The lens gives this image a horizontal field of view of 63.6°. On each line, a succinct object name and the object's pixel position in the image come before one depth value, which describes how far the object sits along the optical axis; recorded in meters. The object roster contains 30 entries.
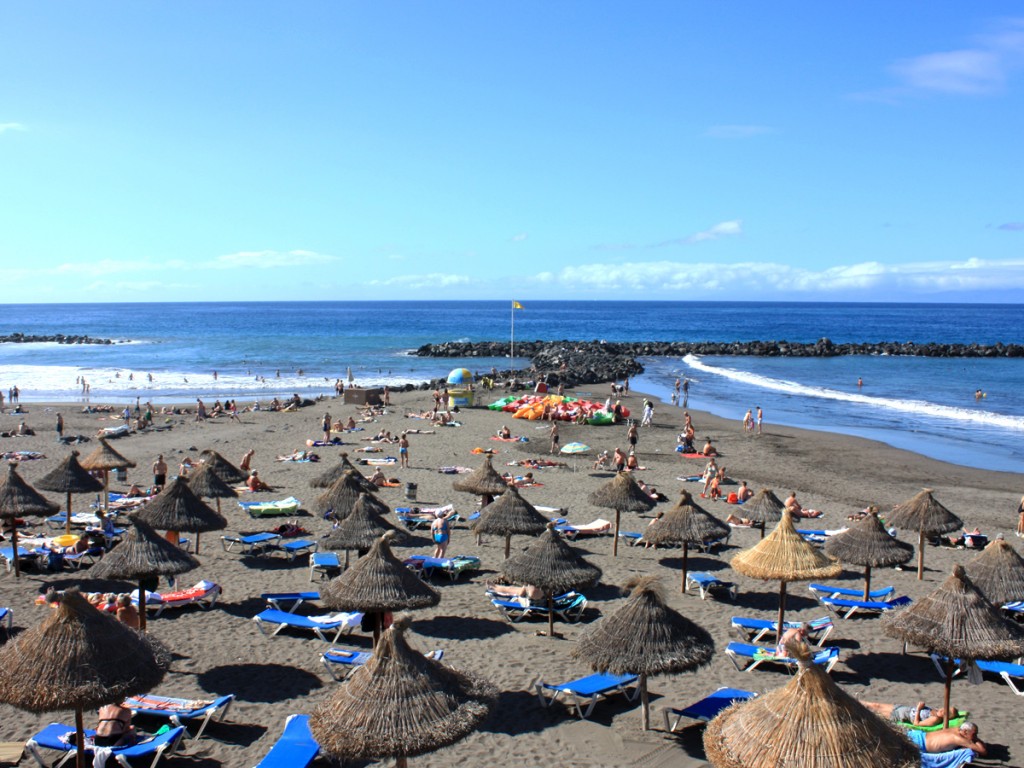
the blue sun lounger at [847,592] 13.91
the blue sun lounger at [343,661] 11.08
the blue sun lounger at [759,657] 11.12
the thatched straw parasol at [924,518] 15.18
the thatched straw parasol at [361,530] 14.46
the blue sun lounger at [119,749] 8.45
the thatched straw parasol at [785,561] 11.83
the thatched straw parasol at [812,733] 6.35
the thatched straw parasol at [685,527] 14.16
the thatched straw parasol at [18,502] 14.59
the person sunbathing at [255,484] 22.20
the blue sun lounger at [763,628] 12.36
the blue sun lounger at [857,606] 13.39
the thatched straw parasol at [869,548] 13.30
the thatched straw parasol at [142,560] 11.69
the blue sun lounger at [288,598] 13.47
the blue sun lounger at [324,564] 15.41
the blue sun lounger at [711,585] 14.48
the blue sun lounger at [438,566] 15.28
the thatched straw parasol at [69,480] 17.20
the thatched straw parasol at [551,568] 12.23
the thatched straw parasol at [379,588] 11.05
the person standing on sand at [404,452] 25.58
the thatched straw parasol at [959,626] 9.37
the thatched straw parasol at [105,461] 19.80
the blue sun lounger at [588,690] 10.02
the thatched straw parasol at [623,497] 16.34
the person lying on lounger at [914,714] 9.49
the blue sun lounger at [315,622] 12.38
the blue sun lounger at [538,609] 13.34
